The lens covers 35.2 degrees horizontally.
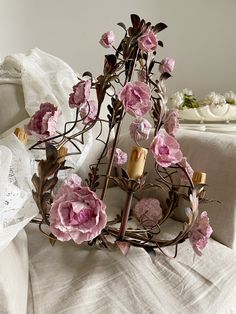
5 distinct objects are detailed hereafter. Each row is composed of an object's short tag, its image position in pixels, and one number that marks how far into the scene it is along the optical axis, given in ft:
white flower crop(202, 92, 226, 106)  5.32
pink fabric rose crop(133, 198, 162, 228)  2.58
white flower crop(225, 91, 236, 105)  5.53
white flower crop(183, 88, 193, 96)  5.82
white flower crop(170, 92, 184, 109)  5.44
